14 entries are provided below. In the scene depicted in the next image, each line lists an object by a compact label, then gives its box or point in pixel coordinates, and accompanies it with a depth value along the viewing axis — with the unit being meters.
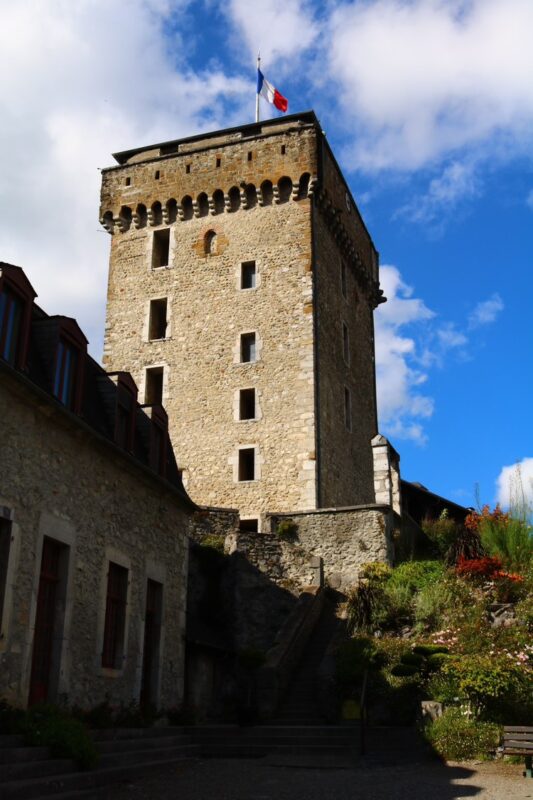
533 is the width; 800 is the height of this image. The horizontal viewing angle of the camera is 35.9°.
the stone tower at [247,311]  22.67
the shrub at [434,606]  15.30
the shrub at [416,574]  16.59
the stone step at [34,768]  7.22
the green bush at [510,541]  17.75
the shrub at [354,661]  13.33
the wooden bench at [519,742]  9.51
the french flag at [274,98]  26.92
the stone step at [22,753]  7.46
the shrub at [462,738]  10.78
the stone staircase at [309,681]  13.89
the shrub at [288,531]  19.22
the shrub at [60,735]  8.16
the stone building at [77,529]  9.23
